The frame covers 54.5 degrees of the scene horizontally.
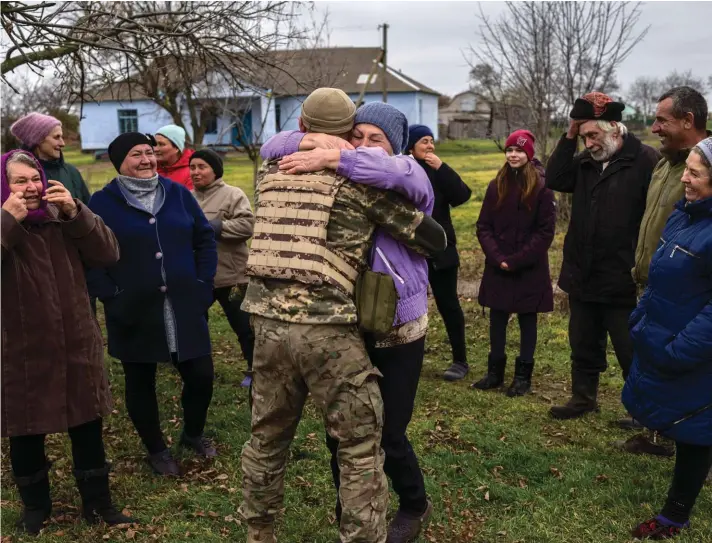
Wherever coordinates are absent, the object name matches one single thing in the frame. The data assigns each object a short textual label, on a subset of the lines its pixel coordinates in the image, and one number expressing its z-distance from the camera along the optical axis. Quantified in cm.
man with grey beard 484
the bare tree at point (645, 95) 4041
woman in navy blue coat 414
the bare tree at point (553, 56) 1054
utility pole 2602
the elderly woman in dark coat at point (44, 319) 336
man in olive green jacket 416
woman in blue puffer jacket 336
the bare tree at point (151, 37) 510
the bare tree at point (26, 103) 2026
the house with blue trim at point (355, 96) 4100
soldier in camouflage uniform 286
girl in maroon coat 566
